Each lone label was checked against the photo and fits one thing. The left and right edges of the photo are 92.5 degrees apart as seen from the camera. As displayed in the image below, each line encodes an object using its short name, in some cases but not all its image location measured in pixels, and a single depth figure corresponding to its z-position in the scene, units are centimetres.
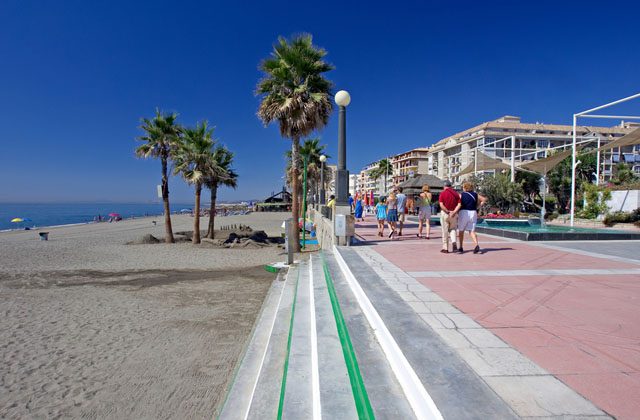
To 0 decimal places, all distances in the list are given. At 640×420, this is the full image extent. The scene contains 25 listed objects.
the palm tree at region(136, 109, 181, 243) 1864
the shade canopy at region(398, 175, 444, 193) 2222
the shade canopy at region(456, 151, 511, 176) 2429
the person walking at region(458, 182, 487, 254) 729
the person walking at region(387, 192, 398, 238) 1022
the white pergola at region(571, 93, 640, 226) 1118
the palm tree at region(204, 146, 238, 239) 1952
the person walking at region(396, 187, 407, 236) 1009
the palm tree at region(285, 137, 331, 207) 3162
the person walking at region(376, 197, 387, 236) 1079
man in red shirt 730
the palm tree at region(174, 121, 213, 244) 1873
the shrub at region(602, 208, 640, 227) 1551
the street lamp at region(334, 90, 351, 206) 852
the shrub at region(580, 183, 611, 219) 1797
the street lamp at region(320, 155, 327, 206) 2149
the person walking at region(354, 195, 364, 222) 1785
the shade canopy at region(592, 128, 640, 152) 1561
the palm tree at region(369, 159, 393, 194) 6126
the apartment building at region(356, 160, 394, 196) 12653
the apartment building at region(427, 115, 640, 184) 6525
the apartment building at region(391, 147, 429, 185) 9312
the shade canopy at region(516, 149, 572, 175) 2012
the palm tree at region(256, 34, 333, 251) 1276
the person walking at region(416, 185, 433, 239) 991
